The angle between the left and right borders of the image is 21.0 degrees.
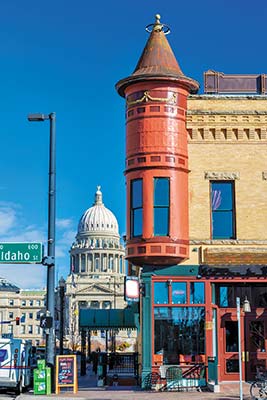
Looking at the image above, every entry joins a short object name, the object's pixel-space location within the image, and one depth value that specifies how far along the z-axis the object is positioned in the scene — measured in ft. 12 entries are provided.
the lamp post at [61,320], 133.20
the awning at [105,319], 114.83
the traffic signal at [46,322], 70.08
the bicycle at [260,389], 64.45
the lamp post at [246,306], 75.32
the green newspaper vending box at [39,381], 70.90
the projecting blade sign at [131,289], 78.84
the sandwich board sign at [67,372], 73.92
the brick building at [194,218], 79.20
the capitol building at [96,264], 532.73
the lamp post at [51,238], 71.72
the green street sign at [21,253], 71.10
